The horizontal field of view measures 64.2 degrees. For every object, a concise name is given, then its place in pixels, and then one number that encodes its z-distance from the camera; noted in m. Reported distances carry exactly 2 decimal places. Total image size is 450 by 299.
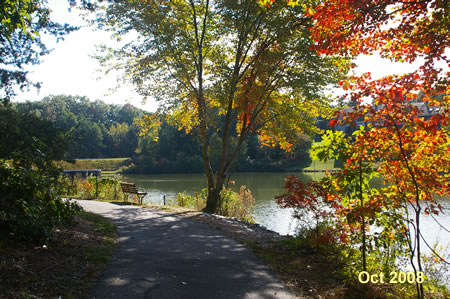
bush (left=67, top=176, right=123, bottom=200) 18.77
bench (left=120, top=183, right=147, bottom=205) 15.81
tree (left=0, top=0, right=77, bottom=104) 7.08
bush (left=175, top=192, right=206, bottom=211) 16.17
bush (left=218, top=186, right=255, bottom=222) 14.73
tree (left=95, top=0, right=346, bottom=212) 12.52
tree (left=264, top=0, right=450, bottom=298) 4.46
